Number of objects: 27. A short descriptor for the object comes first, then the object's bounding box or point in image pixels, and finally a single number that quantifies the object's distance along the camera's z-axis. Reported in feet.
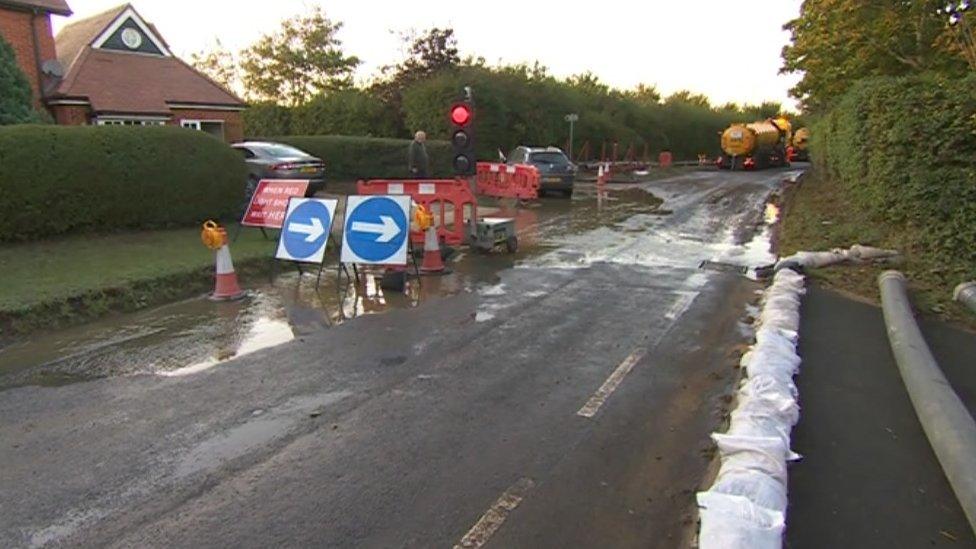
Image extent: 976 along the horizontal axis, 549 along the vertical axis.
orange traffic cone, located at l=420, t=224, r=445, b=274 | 33.12
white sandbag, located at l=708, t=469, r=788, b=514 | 10.36
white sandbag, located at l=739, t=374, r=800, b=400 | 14.66
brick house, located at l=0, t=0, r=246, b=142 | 67.56
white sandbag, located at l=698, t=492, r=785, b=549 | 9.26
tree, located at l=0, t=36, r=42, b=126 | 51.90
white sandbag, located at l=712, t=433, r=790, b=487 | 11.33
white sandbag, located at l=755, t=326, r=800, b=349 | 18.57
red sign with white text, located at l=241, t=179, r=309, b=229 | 34.78
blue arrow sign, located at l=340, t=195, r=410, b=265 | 29.99
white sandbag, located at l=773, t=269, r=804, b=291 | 26.20
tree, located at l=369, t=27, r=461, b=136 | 117.29
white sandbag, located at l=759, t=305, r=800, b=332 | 20.51
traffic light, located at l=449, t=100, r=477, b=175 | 35.27
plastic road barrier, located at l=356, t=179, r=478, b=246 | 36.73
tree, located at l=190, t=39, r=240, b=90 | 180.24
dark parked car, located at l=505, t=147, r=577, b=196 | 72.33
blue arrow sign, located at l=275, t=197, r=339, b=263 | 30.94
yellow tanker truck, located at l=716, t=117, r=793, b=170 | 136.15
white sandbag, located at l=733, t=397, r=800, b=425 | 13.62
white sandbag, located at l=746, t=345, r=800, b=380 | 16.05
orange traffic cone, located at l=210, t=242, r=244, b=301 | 28.12
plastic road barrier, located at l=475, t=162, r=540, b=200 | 65.98
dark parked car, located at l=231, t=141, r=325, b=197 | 54.80
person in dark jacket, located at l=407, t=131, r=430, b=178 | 42.86
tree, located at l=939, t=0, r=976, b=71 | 41.50
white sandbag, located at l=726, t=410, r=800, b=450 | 12.71
